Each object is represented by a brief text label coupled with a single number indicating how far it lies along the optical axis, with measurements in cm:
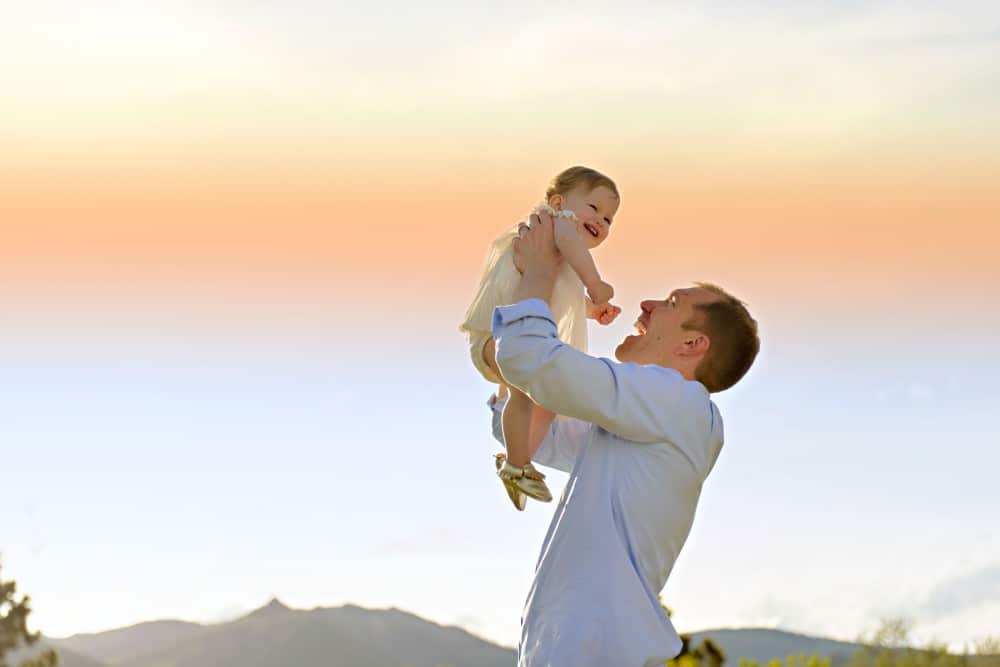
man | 532
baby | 627
